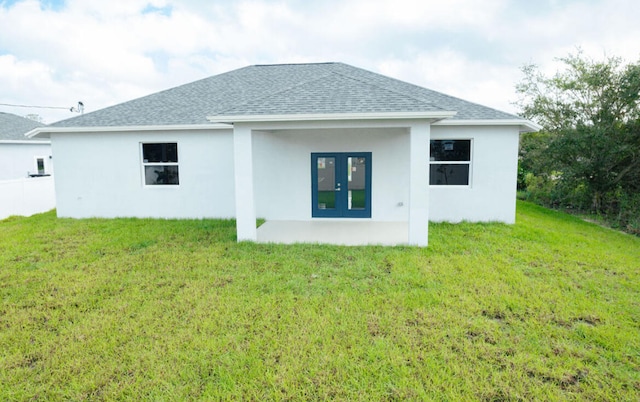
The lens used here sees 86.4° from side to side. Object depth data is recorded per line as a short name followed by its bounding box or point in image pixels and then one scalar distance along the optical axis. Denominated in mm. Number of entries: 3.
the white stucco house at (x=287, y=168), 10023
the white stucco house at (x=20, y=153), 18312
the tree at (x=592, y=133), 11859
